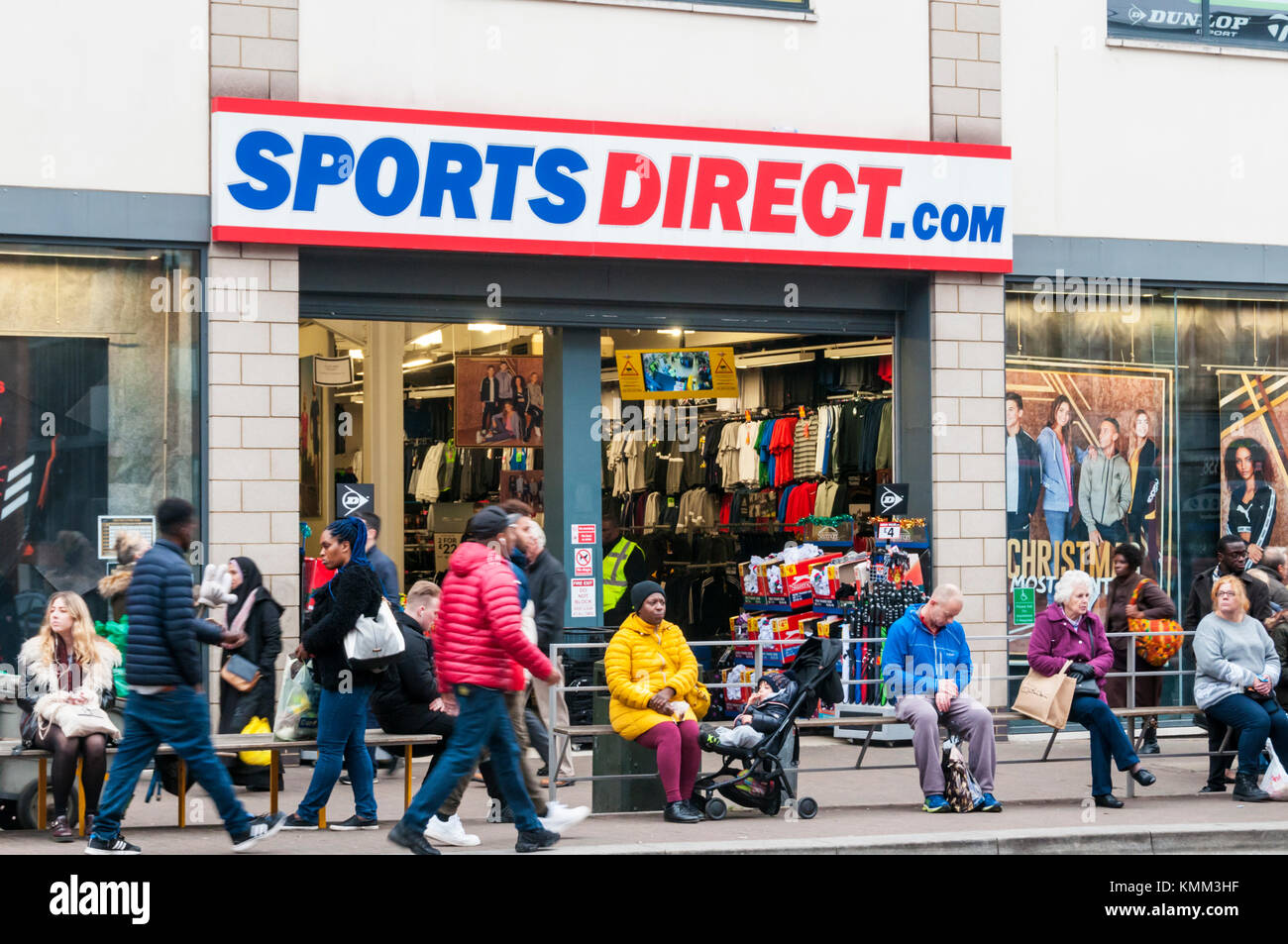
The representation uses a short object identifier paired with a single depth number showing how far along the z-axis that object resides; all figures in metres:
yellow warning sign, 16.70
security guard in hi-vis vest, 15.83
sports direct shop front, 13.72
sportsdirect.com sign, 13.34
